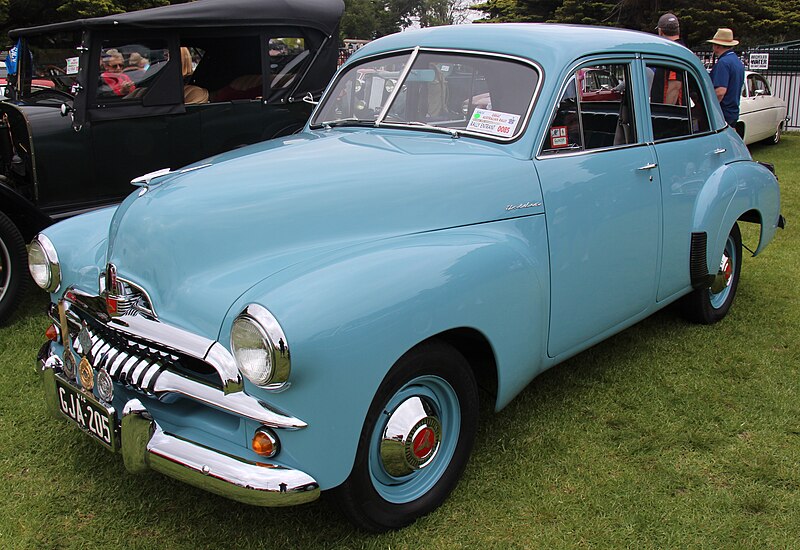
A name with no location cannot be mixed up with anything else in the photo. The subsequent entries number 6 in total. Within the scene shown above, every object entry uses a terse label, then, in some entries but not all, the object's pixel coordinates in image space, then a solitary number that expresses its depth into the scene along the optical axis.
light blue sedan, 2.21
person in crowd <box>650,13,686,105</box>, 3.92
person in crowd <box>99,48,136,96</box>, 5.31
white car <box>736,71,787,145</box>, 11.21
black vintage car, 5.15
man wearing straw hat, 6.80
